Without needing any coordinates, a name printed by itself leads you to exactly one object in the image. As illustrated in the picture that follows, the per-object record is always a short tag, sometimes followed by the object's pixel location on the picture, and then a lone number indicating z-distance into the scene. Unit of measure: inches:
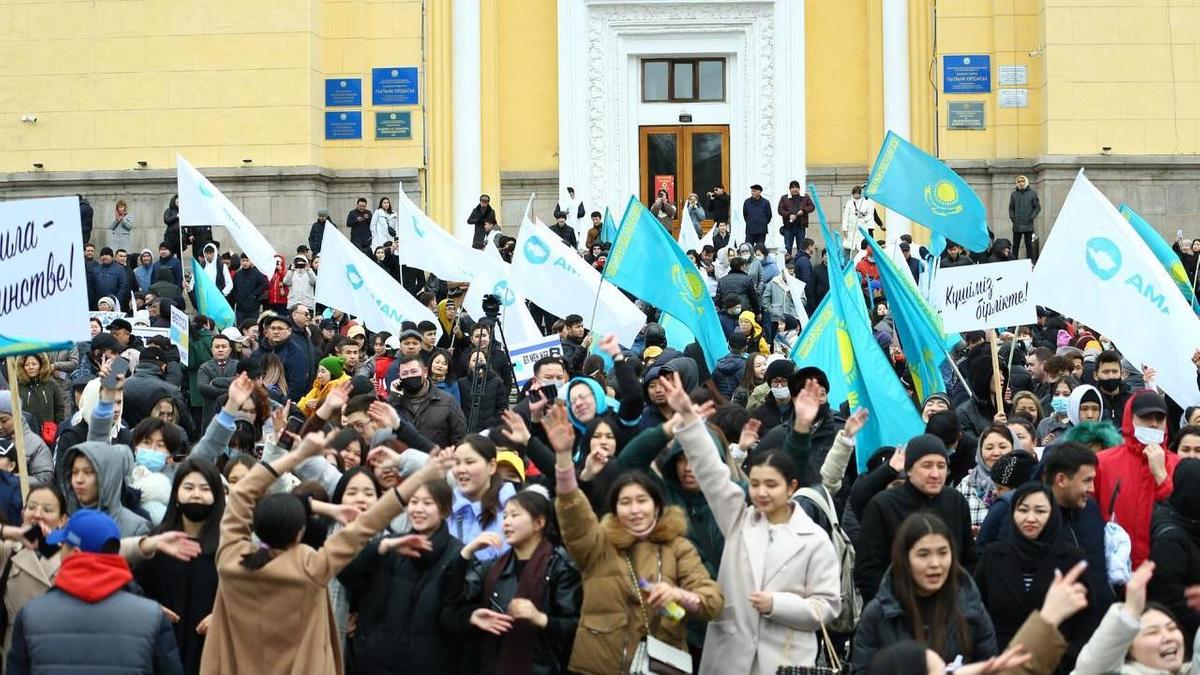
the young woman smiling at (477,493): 334.0
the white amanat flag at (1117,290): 441.1
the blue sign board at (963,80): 1166.3
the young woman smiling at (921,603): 282.2
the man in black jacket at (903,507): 332.5
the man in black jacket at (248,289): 933.8
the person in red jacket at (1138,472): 349.4
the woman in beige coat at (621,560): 304.2
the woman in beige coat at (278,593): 292.5
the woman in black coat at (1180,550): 319.6
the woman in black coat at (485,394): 577.9
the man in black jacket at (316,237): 1081.4
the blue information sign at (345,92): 1180.5
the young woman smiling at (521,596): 313.3
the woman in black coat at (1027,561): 317.4
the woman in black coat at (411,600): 315.6
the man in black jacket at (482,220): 1053.2
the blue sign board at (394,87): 1178.0
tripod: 575.5
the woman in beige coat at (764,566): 305.9
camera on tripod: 674.8
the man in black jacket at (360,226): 1072.8
